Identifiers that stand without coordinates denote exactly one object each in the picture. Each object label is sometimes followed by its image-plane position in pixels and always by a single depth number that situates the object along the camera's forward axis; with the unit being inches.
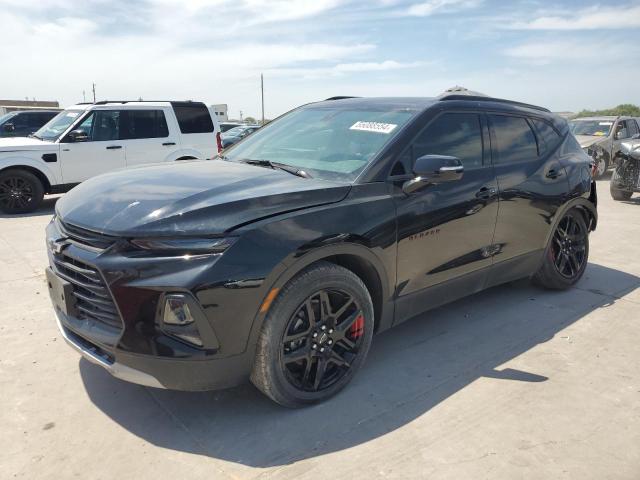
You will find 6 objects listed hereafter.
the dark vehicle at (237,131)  925.8
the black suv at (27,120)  528.4
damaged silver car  566.3
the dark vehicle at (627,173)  406.0
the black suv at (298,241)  97.7
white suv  349.1
